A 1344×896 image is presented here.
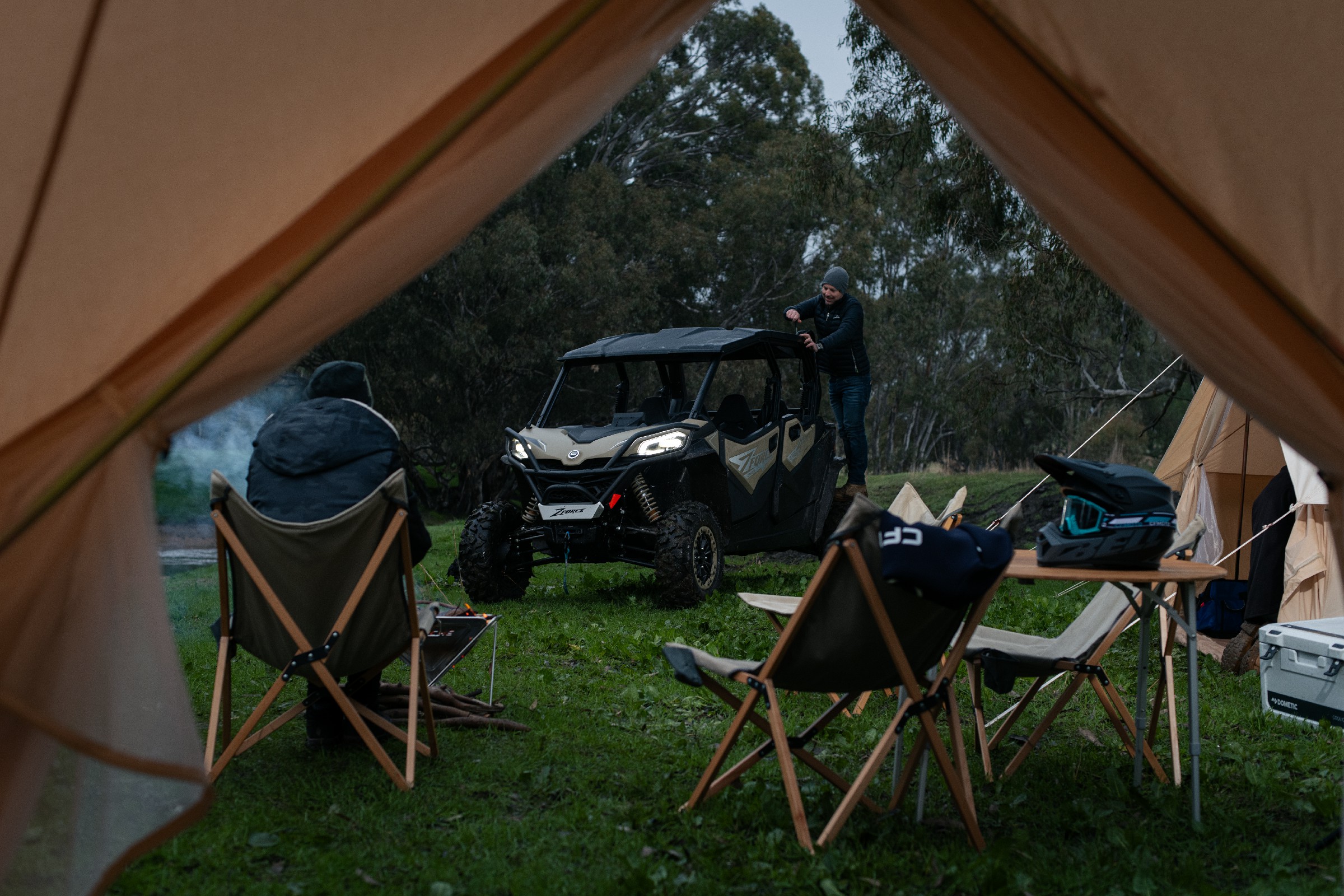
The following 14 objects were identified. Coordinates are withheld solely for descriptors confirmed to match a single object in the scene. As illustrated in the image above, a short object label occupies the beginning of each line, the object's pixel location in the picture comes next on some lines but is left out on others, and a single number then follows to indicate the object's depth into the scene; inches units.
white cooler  178.5
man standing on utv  343.9
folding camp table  131.4
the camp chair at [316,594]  141.4
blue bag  245.6
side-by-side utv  302.4
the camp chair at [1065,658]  145.9
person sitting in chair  159.2
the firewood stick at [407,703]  179.2
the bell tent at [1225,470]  263.6
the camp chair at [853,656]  121.4
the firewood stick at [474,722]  176.7
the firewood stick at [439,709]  179.2
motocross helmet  134.1
